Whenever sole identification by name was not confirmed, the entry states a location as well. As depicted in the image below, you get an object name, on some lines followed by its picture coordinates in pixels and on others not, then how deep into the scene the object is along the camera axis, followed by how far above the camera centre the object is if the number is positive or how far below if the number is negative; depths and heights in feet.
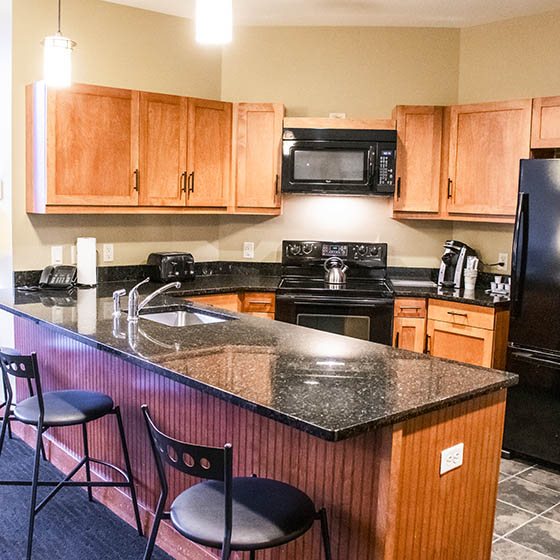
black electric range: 14.42 -1.94
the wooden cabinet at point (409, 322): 14.57 -2.19
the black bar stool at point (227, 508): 5.59 -2.64
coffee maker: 15.38 -0.97
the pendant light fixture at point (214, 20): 7.11 +1.99
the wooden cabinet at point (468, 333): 13.47 -2.26
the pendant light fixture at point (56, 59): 9.74 +2.10
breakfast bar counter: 6.09 -2.10
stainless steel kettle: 15.62 -1.26
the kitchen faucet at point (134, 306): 9.98 -1.41
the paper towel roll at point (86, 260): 13.84 -1.06
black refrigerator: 12.09 -1.66
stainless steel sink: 10.97 -1.70
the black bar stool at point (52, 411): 8.72 -2.69
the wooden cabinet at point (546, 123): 13.23 +1.98
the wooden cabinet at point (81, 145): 12.78 +1.19
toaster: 15.03 -1.24
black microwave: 15.12 +1.24
